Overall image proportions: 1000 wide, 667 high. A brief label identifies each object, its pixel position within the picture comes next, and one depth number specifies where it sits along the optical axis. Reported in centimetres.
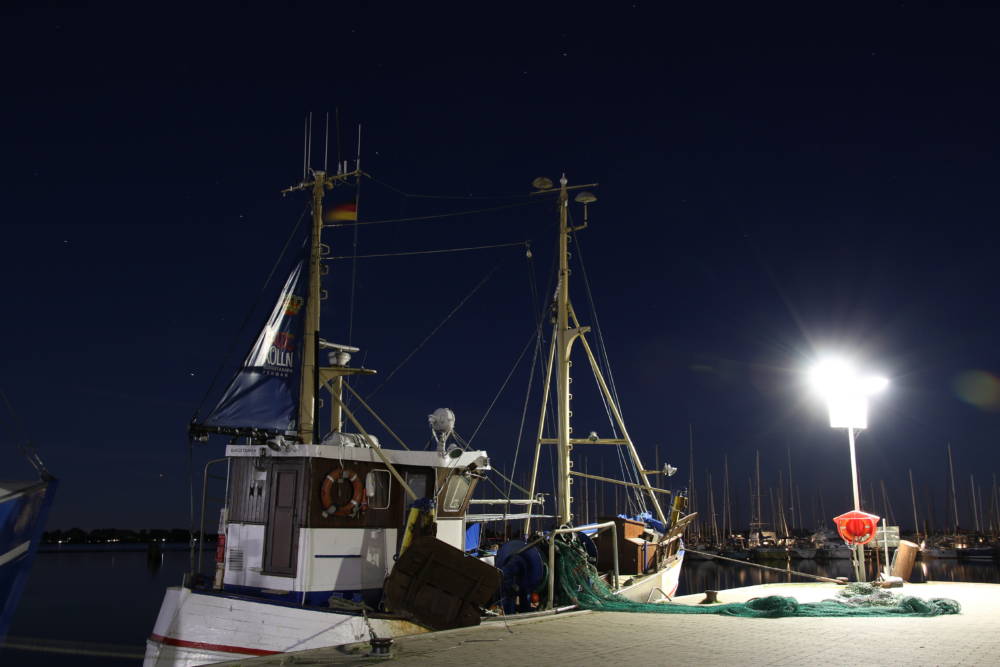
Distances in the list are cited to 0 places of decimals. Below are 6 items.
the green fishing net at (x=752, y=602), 1127
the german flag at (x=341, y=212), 1573
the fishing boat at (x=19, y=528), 884
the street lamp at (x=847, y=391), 1606
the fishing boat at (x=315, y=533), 1116
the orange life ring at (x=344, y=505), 1247
